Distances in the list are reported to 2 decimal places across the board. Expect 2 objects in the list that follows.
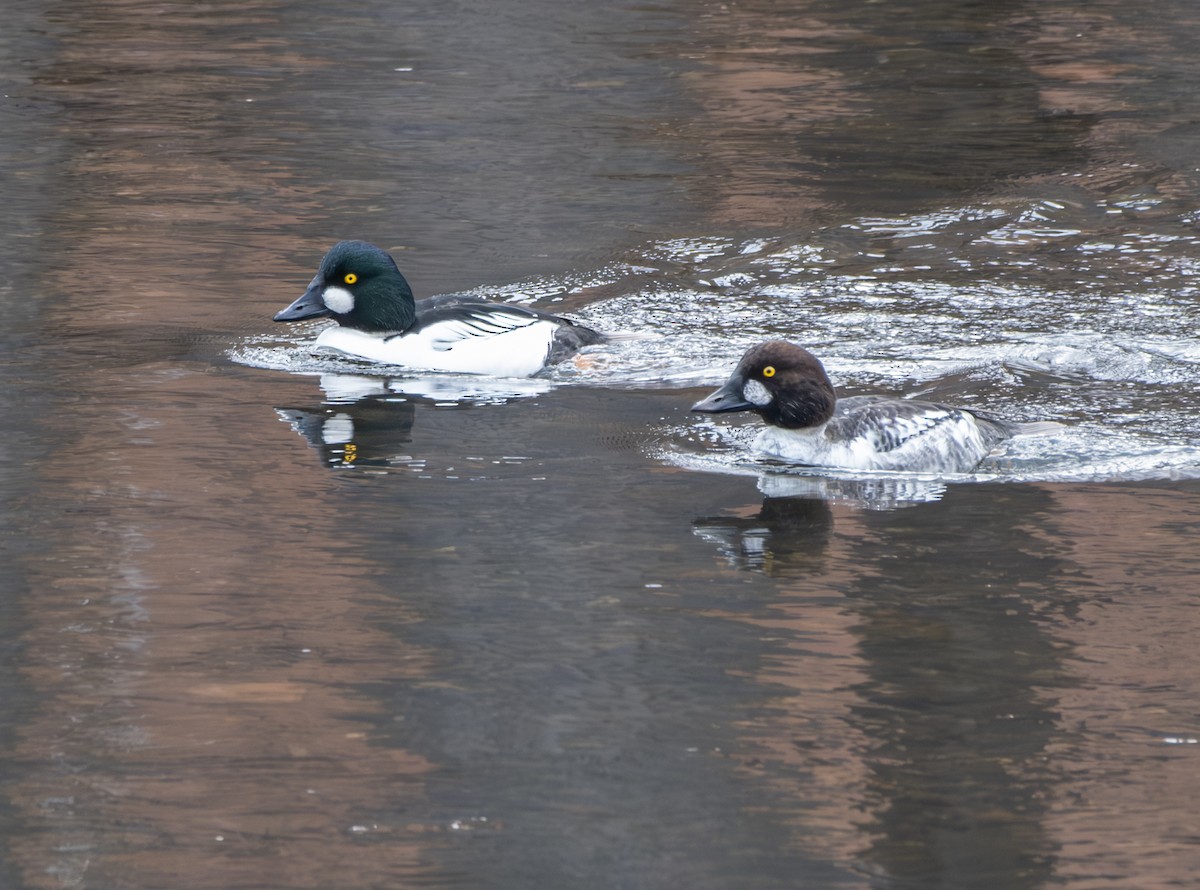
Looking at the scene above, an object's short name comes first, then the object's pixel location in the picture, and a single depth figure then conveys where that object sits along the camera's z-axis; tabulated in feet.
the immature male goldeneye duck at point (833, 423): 53.62
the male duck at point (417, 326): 65.00
